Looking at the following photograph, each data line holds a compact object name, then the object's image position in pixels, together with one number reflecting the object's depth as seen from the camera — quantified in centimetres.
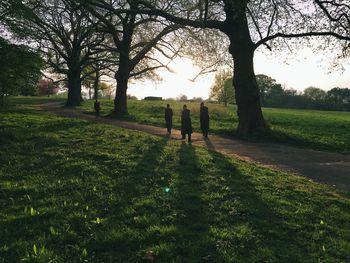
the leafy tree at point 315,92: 12594
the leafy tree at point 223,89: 7275
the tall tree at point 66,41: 3391
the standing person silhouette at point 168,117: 2014
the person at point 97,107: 2969
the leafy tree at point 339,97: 9588
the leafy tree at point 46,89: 10021
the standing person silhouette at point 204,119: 1877
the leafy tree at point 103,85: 7836
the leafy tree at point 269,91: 10428
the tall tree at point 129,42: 2759
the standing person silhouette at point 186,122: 1734
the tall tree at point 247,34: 1702
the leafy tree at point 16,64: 1477
